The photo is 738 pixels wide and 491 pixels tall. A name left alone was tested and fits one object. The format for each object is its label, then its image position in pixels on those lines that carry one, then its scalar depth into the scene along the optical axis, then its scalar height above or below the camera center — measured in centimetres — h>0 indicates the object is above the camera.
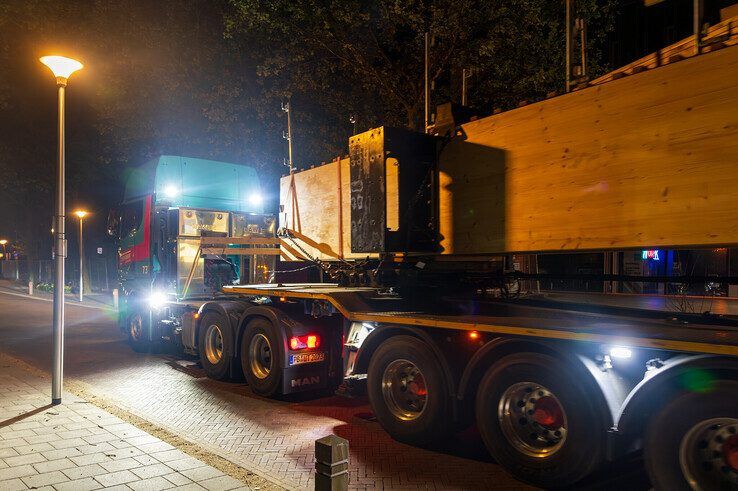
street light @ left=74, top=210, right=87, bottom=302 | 2563 +140
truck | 389 -50
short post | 319 -128
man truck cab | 1075 +52
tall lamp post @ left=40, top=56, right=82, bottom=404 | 696 +23
